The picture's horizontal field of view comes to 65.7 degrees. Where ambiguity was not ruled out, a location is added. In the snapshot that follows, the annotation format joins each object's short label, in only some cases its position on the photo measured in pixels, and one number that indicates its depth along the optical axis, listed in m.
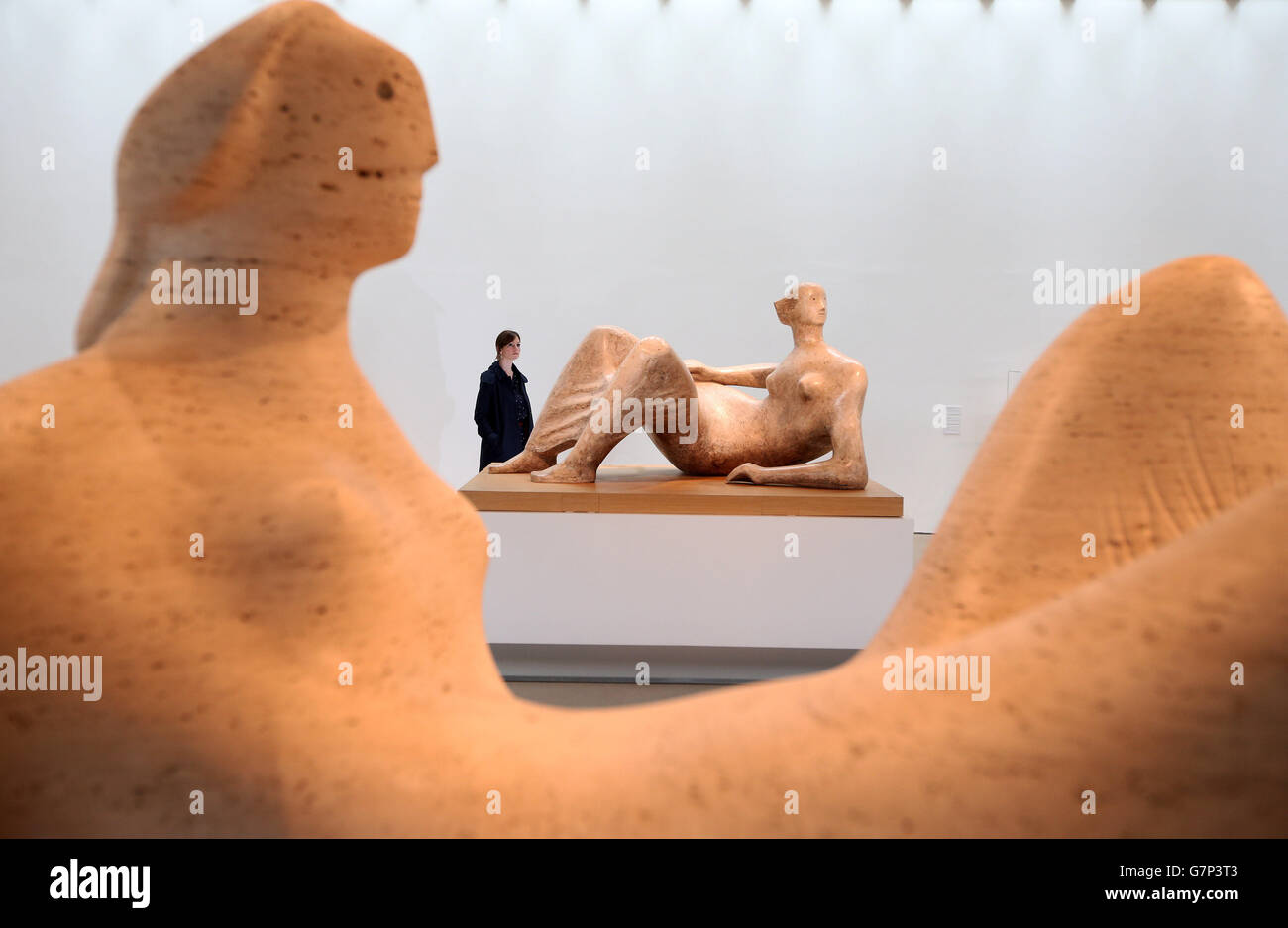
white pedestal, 3.42
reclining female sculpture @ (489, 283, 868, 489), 3.49
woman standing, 4.96
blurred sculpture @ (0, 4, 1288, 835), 0.48
